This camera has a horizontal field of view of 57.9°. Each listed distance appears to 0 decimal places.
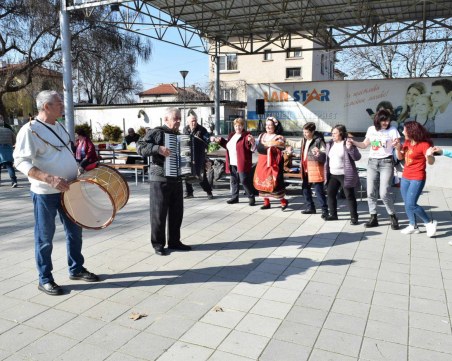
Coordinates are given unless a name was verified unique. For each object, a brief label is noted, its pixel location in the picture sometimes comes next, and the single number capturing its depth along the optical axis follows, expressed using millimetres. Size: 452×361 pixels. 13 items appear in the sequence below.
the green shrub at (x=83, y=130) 8270
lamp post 24433
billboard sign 18156
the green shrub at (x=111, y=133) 30456
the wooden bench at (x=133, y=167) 9914
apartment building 39812
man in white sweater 3525
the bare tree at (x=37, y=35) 17094
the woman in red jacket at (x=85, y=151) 8016
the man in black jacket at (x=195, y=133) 8016
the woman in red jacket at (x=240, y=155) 7703
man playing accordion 4762
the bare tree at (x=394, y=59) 32938
